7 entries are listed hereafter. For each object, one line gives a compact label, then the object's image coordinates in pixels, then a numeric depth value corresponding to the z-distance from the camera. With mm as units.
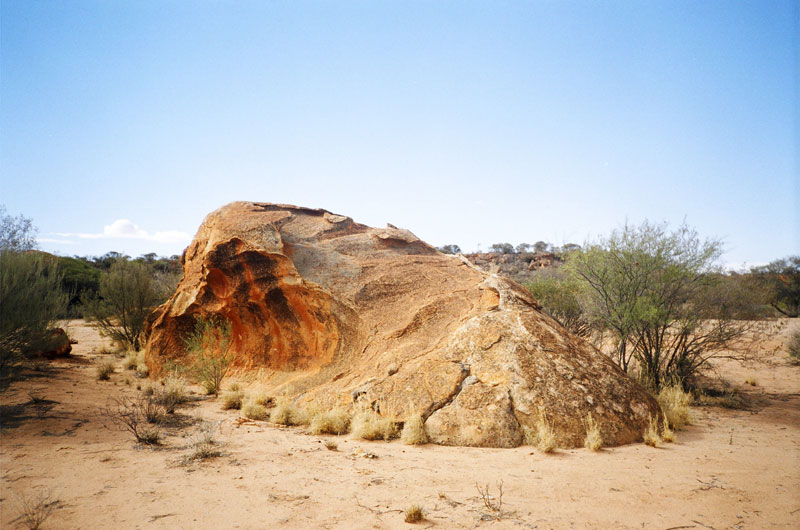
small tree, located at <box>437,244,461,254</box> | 40406
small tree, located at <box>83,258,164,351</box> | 13711
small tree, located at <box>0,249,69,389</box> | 6773
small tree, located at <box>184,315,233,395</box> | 8469
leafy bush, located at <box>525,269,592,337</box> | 13383
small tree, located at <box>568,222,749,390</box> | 8992
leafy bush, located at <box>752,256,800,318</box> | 20966
